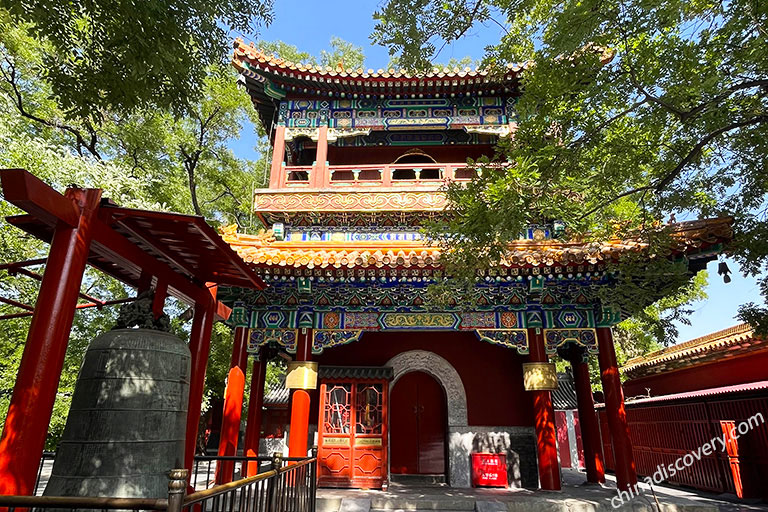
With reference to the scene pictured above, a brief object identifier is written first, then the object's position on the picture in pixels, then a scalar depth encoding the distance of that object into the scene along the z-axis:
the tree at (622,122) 4.54
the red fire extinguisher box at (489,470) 8.14
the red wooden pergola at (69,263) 2.63
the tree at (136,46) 3.59
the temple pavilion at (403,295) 7.07
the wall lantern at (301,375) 7.43
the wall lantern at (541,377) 7.42
